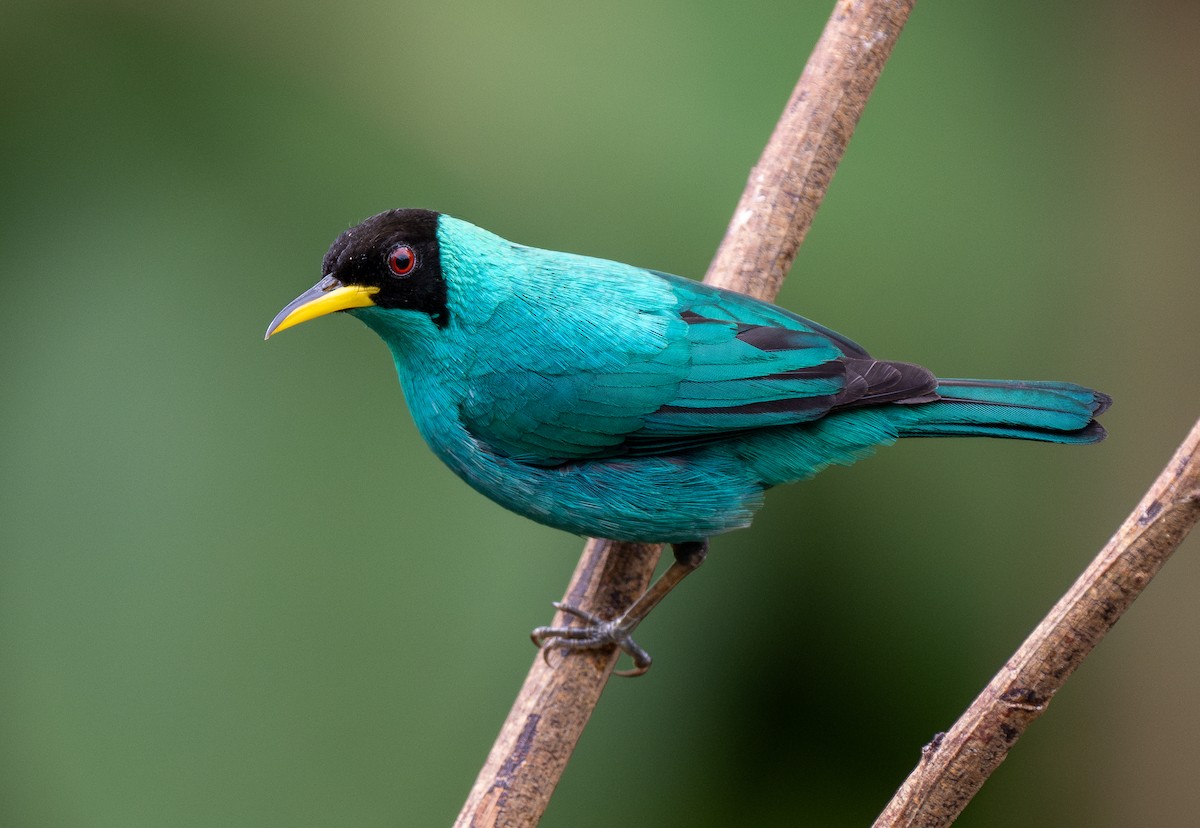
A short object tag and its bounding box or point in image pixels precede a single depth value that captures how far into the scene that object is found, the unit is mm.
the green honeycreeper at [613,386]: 5973
